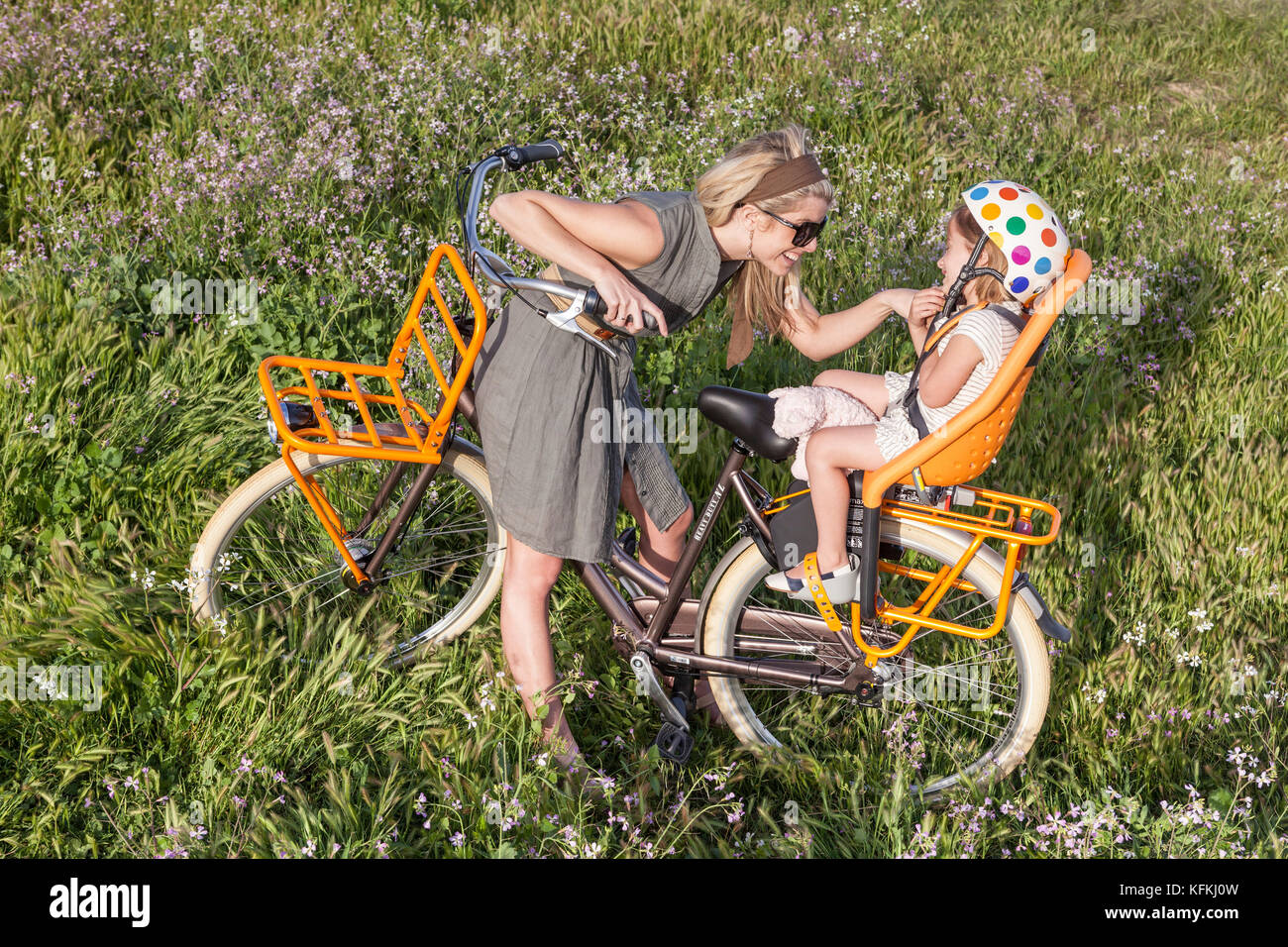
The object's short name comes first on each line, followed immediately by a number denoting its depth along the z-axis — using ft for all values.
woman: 8.54
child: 8.07
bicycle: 9.11
